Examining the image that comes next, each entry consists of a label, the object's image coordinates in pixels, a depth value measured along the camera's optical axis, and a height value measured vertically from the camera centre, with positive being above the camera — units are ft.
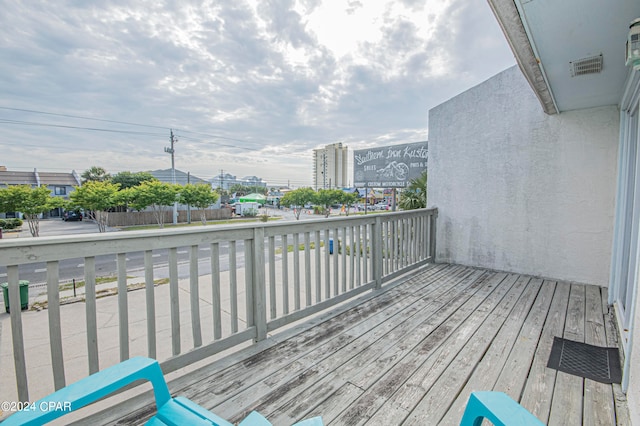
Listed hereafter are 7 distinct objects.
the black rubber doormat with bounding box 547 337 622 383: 5.65 -3.69
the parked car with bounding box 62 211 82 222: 69.82 -4.52
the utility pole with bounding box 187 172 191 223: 70.23 -4.29
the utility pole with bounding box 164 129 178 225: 89.56 +14.69
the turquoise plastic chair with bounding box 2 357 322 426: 2.29 -1.82
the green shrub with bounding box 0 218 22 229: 59.31 -5.20
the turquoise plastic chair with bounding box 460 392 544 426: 2.17 -1.81
